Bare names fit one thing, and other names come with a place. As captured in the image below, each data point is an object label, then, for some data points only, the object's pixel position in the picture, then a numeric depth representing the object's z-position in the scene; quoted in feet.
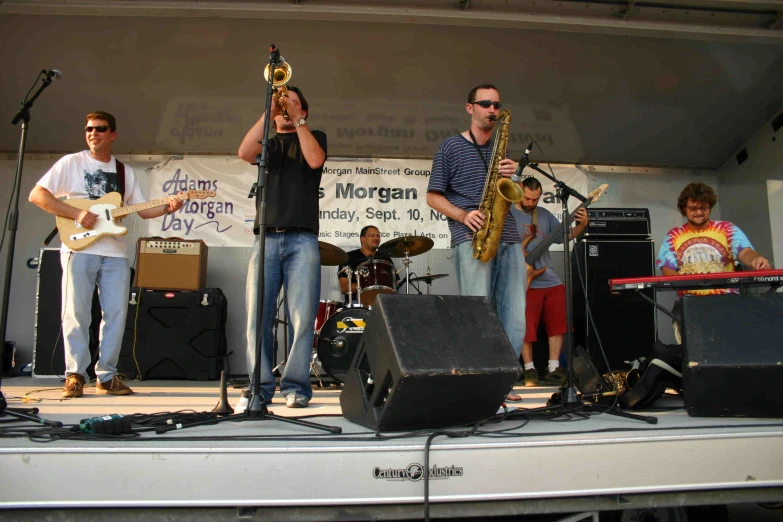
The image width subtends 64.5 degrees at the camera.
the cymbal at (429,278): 17.98
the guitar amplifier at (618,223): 18.17
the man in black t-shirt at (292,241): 9.86
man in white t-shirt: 11.95
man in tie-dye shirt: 12.81
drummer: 18.43
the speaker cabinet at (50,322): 17.13
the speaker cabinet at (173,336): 17.10
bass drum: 16.03
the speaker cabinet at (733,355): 7.57
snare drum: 16.84
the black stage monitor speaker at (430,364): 6.66
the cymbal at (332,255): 16.63
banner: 19.40
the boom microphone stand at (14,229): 8.32
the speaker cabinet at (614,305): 17.53
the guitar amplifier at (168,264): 17.98
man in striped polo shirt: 9.98
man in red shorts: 17.03
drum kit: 16.06
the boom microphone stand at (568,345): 8.66
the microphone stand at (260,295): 7.89
